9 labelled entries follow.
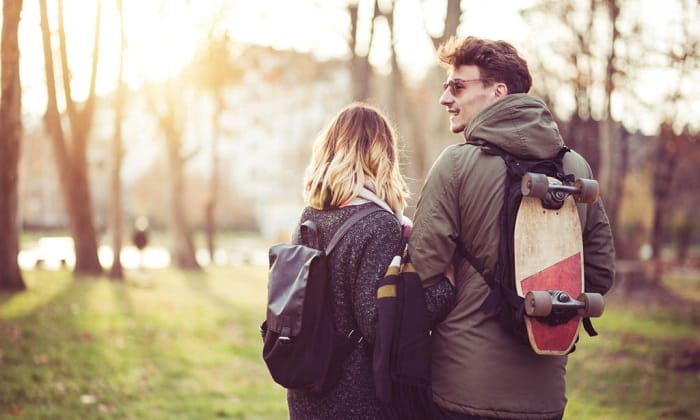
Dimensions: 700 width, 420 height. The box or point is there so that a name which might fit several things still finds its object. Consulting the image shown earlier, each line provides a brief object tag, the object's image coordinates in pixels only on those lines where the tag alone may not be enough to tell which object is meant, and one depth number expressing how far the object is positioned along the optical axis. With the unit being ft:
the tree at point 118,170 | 52.85
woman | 9.47
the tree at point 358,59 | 50.29
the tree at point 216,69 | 68.80
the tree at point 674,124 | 47.73
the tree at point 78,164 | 50.01
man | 8.78
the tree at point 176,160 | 69.92
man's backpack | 8.59
